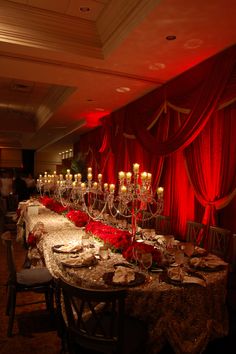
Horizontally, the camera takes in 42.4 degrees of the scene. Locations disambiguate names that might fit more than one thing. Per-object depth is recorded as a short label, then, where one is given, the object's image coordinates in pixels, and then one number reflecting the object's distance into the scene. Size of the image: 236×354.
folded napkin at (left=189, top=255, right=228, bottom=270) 2.41
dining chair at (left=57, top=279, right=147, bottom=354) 1.72
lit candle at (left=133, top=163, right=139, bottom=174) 3.03
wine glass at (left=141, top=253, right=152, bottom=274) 2.32
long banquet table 2.01
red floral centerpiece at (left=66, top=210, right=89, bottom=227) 4.23
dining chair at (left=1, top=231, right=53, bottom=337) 2.90
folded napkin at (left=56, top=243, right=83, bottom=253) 2.89
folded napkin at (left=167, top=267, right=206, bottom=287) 2.12
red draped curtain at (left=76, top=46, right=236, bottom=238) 3.65
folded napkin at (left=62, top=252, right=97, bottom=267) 2.49
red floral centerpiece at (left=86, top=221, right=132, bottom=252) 2.83
